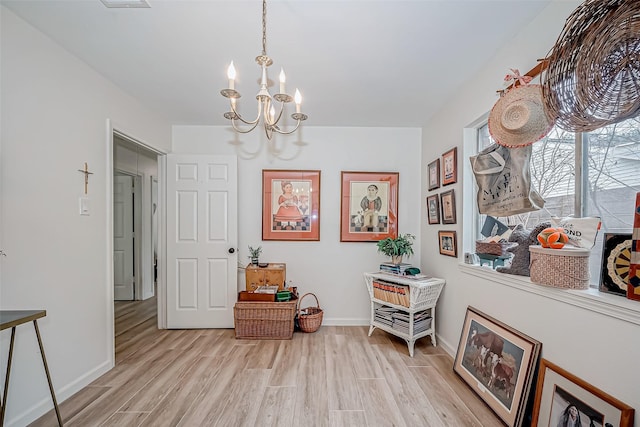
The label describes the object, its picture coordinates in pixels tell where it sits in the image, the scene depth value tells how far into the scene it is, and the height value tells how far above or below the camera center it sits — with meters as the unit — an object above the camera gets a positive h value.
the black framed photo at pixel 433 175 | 2.90 +0.43
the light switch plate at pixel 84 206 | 2.03 +0.06
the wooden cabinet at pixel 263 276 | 3.08 -0.70
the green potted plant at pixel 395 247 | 2.97 -0.37
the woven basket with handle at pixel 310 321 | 3.06 -1.21
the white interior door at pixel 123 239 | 4.34 -0.40
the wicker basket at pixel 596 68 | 0.95 +0.55
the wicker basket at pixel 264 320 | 2.89 -1.12
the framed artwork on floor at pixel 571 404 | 1.13 -0.87
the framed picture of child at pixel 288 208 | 3.36 +0.07
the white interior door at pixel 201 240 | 3.18 -0.30
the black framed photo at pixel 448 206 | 2.57 +0.08
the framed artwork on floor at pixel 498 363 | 1.55 -0.98
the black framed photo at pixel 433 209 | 2.89 +0.05
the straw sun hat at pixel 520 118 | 1.43 +0.53
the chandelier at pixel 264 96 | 1.28 +0.59
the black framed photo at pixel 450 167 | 2.54 +0.46
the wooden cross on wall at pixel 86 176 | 2.06 +0.29
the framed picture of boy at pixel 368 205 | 3.36 +0.11
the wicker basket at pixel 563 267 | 1.34 -0.27
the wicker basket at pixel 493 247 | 1.91 -0.25
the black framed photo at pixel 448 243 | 2.53 -0.28
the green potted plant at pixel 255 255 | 3.17 -0.48
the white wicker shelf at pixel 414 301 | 2.54 -0.84
